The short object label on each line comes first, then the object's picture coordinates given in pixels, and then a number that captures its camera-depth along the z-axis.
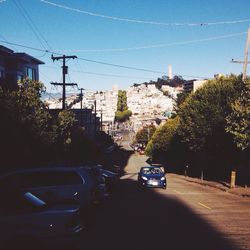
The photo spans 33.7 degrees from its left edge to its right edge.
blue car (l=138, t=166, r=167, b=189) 28.03
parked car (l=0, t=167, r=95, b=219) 13.01
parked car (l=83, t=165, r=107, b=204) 14.48
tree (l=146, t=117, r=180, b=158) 65.31
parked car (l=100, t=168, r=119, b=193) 24.68
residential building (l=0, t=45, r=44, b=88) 37.59
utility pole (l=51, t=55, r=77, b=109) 35.99
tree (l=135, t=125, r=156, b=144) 134.88
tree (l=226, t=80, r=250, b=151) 24.97
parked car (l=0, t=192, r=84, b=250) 7.91
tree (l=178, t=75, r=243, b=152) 37.28
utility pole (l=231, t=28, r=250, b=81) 26.91
